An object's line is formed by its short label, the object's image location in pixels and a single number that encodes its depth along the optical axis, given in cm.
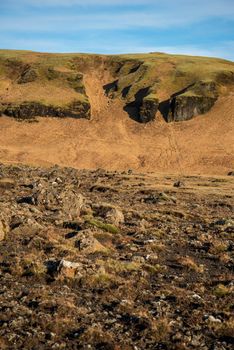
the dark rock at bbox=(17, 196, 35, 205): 3278
